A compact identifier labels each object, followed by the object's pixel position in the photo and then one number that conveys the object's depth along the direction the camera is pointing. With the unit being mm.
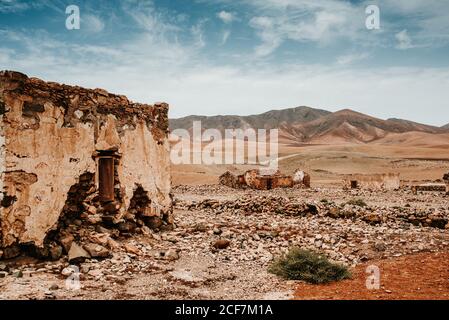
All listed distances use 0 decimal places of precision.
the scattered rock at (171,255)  7634
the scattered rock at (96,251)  7238
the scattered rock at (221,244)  8422
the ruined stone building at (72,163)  6785
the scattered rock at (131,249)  7762
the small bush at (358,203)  15327
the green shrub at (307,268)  6500
